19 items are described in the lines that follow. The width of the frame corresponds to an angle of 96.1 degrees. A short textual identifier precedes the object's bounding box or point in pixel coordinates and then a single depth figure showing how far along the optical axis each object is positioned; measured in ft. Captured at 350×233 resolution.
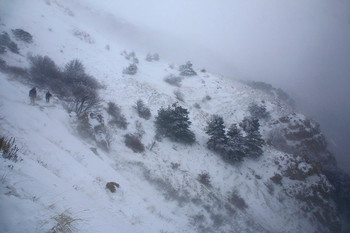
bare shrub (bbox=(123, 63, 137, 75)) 96.27
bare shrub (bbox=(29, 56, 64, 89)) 55.62
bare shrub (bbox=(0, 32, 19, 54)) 60.74
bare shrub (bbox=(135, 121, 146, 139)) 57.72
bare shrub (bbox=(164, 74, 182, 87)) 110.83
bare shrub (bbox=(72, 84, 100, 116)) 51.59
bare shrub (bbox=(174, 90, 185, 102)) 97.17
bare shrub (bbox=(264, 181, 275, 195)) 59.13
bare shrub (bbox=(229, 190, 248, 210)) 51.57
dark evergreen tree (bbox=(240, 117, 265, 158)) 67.63
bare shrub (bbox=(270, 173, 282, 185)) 61.57
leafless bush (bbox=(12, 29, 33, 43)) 69.09
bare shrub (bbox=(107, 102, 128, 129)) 57.09
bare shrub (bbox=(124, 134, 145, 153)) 52.37
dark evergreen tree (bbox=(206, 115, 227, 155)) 64.13
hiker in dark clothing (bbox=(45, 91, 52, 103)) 47.23
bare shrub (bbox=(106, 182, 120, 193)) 30.14
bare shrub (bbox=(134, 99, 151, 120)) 67.26
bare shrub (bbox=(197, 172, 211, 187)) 53.15
